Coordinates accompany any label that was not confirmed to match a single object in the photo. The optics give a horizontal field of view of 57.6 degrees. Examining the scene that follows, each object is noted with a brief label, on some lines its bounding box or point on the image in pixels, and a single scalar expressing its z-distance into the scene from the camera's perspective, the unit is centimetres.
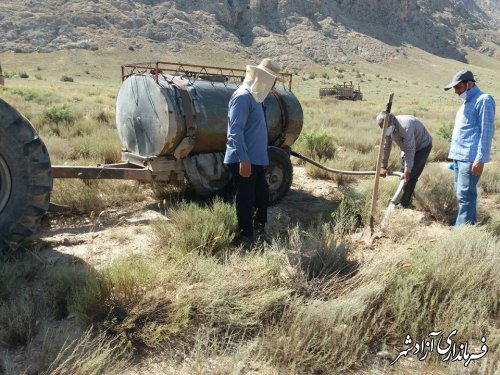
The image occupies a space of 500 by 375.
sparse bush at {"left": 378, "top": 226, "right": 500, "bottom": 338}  338
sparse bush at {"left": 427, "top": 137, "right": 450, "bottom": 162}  1102
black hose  644
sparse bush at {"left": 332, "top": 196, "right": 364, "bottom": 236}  568
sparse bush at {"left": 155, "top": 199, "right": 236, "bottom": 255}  461
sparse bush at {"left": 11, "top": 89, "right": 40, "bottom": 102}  1788
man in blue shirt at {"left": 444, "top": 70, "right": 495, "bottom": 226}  505
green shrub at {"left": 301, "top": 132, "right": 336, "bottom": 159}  1024
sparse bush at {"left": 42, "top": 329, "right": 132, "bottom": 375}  262
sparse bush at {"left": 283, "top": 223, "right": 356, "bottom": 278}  403
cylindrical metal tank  574
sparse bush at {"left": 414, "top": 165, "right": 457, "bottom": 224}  662
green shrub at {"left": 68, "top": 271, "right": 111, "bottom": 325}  321
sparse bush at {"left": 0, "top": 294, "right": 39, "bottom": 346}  300
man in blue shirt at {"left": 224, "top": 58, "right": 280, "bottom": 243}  471
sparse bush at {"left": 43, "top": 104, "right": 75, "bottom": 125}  1223
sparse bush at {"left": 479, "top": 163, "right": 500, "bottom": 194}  796
